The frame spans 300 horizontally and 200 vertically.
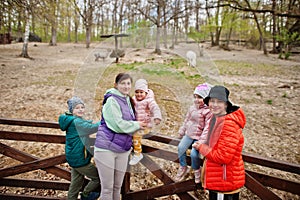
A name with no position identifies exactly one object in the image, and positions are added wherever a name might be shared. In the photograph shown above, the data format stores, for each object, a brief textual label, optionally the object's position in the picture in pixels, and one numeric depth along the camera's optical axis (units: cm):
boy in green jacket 215
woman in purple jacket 188
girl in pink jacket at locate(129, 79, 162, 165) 205
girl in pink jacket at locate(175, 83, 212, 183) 201
